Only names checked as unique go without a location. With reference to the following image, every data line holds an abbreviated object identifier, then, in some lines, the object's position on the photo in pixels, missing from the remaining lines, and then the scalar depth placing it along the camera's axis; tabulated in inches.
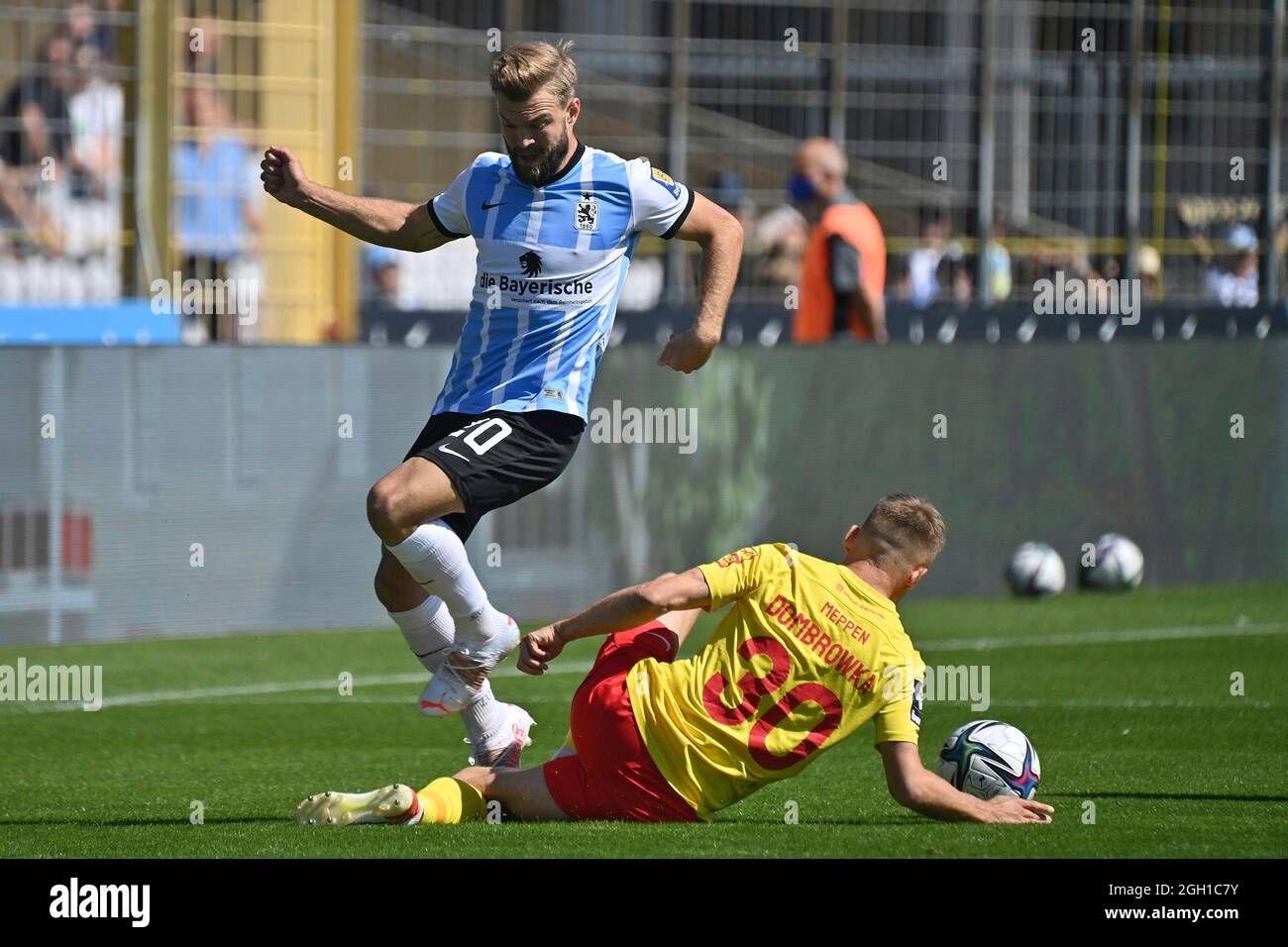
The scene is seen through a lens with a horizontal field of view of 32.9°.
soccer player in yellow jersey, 232.2
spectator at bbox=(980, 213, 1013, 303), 642.8
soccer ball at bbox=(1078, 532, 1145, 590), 520.7
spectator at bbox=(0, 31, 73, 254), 543.8
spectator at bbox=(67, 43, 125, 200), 550.0
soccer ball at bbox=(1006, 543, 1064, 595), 510.3
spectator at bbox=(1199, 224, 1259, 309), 658.2
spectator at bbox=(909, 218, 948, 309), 655.1
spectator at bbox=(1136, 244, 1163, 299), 668.1
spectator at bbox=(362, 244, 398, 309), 676.7
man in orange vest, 495.2
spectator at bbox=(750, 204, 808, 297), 685.9
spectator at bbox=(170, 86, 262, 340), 584.7
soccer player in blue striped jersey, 264.1
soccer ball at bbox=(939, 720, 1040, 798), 259.1
